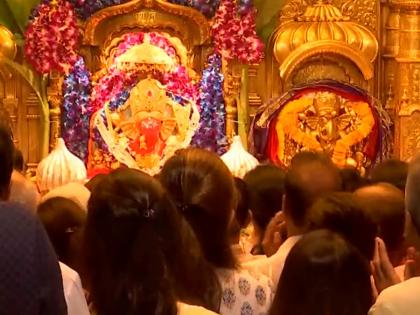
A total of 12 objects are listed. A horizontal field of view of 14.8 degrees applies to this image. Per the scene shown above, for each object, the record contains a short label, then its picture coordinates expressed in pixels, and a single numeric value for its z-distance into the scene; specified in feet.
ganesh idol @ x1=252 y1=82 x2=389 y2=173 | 42.86
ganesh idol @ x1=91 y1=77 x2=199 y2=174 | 43.24
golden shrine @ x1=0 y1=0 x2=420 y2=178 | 43.01
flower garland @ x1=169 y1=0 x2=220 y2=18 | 44.31
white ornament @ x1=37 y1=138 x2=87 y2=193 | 31.70
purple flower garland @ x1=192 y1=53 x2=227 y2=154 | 44.04
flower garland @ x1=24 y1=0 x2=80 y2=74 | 41.78
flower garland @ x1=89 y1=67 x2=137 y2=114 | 43.78
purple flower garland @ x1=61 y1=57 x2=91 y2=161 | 43.66
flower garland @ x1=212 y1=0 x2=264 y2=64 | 42.89
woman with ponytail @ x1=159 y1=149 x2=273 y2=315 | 14.74
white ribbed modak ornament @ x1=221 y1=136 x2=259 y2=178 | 35.67
